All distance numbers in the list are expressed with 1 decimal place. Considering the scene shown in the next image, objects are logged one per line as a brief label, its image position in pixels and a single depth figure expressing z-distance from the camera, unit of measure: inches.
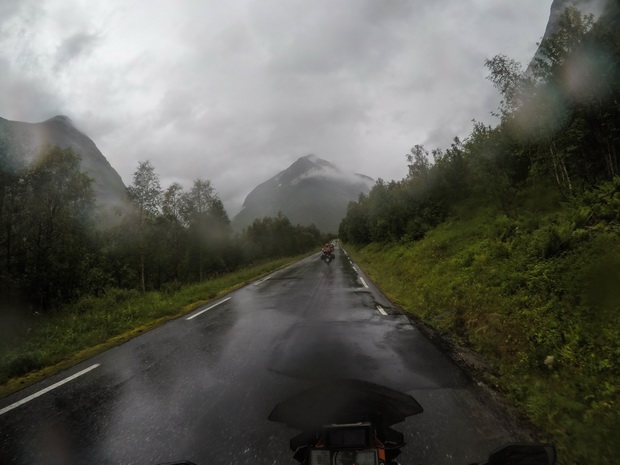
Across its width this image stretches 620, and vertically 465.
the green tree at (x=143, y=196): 992.9
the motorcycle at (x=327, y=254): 1320.9
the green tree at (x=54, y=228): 530.0
